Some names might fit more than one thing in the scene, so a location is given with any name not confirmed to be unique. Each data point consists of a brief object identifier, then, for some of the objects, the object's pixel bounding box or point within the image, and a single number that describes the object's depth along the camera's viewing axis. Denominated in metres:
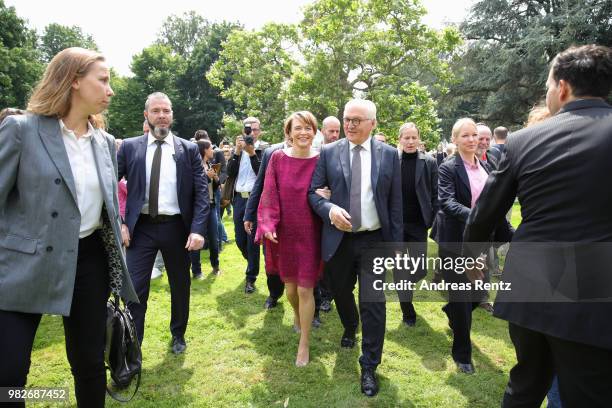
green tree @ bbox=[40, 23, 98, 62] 50.31
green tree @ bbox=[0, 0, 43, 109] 27.02
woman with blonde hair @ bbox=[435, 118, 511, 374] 3.86
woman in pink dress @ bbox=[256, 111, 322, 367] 3.93
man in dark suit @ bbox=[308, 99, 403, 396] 3.47
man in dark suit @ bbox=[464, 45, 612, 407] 1.81
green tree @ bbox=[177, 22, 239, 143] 43.53
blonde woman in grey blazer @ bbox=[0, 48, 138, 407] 2.02
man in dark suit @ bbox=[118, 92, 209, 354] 3.75
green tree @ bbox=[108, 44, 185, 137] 41.16
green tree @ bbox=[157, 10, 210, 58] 52.53
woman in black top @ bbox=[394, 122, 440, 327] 4.90
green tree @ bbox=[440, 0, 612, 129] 21.31
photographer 6.16
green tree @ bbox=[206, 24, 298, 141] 20.45
